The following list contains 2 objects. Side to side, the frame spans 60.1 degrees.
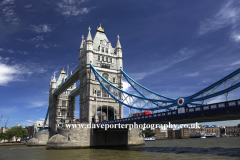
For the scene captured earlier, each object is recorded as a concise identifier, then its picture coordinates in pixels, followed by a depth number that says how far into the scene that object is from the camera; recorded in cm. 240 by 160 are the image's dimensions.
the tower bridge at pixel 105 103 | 2283
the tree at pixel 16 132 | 9179
